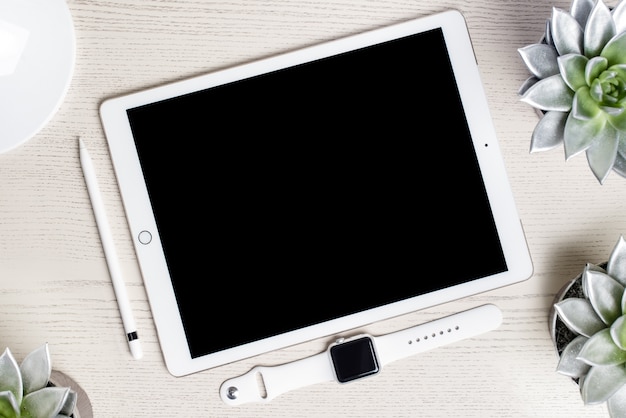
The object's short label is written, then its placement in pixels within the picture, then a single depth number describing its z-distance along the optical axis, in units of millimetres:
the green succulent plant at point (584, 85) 480
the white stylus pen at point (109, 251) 564
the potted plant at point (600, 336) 478
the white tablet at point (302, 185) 562
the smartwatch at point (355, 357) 580
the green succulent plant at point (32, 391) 459
